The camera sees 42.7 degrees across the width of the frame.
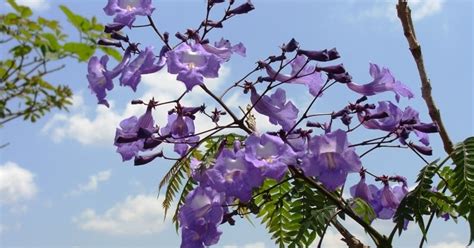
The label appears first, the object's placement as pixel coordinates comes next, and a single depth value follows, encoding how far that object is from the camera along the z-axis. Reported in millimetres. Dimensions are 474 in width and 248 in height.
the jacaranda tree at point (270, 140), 1027
